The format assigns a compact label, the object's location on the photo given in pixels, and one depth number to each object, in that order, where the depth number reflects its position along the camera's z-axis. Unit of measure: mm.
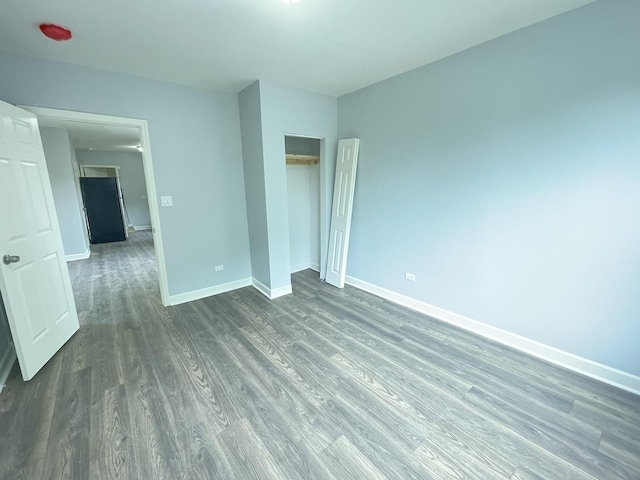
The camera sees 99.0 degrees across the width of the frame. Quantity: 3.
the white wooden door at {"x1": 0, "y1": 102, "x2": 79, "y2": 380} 2051
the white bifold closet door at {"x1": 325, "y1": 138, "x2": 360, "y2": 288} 3717
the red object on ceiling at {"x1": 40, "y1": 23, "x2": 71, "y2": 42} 1943
